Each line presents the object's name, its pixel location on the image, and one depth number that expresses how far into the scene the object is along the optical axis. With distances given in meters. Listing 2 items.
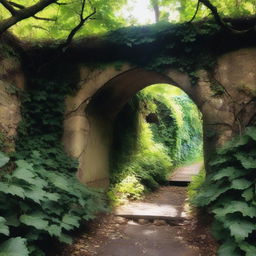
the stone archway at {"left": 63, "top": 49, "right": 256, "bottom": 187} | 5.57
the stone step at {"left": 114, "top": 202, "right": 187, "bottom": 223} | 6.48
